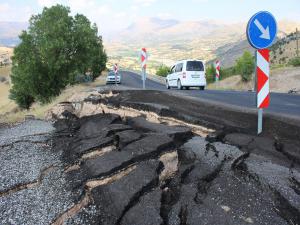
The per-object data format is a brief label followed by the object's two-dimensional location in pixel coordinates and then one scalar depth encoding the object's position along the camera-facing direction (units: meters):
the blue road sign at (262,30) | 4.31
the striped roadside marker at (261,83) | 4.58
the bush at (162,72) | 54.97
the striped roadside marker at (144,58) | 13.11
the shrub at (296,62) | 28.41
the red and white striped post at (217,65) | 20.56
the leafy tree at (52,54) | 16.72
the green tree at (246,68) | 26.95
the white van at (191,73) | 14.44
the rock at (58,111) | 7.76
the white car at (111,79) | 25.64
